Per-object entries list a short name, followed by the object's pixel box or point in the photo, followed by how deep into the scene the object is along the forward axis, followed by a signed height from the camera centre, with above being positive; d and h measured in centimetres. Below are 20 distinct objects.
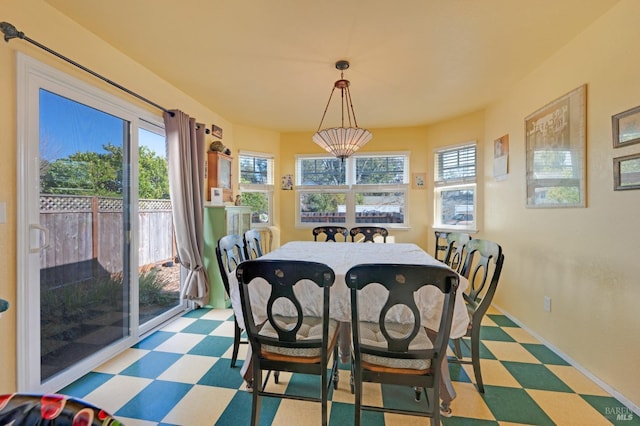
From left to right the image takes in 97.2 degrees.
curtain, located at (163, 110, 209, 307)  294 +17
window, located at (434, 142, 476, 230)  395 +34
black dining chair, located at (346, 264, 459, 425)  127 -65
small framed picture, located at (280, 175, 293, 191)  484 +50
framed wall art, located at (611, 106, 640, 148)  173 +53
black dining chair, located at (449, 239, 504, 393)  183 -64
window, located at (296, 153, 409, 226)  461 +36
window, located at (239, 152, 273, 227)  461 +44
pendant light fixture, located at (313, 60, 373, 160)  264 +71
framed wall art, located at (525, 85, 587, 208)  219 +51
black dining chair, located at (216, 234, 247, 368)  207 -37
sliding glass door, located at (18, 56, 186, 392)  178 -12
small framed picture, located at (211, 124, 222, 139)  388 +113
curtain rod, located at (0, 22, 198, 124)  158 +103
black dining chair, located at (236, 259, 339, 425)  135 -67
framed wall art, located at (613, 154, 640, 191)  173 +25
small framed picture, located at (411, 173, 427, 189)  449 +49
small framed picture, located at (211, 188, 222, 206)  374 +21
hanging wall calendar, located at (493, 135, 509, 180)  323 +63
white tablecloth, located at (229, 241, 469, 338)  164 -54
